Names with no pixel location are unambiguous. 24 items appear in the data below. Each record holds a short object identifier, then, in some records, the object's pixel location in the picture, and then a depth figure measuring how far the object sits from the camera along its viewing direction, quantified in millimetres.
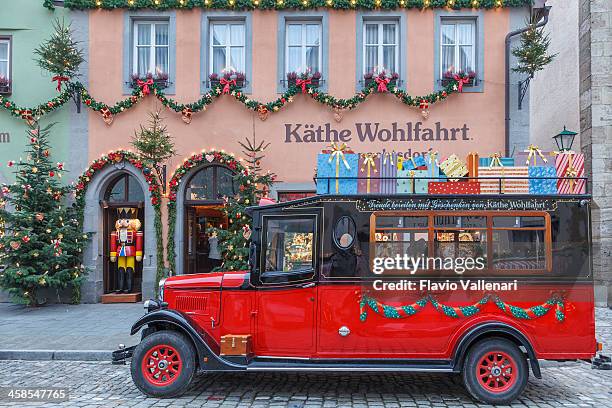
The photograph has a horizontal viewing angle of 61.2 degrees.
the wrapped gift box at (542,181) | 6188
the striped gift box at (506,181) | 6203
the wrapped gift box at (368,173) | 6391
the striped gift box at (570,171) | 6176
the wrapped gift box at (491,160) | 6562
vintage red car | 5949
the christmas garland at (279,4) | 12930
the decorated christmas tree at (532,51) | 12055
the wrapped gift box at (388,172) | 6371
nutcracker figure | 13133
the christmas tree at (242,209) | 11625
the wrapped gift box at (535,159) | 6480
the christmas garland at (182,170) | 12859
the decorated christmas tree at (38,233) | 11758
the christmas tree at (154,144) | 12016
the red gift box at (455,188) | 6195
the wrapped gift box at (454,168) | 6504
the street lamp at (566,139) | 10953
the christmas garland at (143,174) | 12883
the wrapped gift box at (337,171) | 6383
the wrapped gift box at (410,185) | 6293
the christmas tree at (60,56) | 12484
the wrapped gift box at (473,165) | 6492
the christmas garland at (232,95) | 12852
